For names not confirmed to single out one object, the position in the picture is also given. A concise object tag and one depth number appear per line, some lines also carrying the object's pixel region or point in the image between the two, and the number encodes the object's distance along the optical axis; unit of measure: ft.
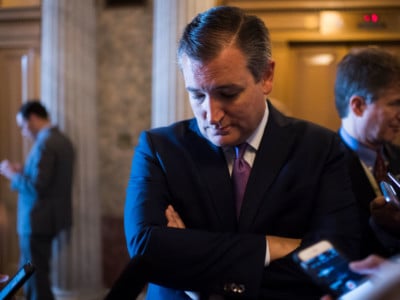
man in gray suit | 11.03
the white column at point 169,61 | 10.58
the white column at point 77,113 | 12.36
